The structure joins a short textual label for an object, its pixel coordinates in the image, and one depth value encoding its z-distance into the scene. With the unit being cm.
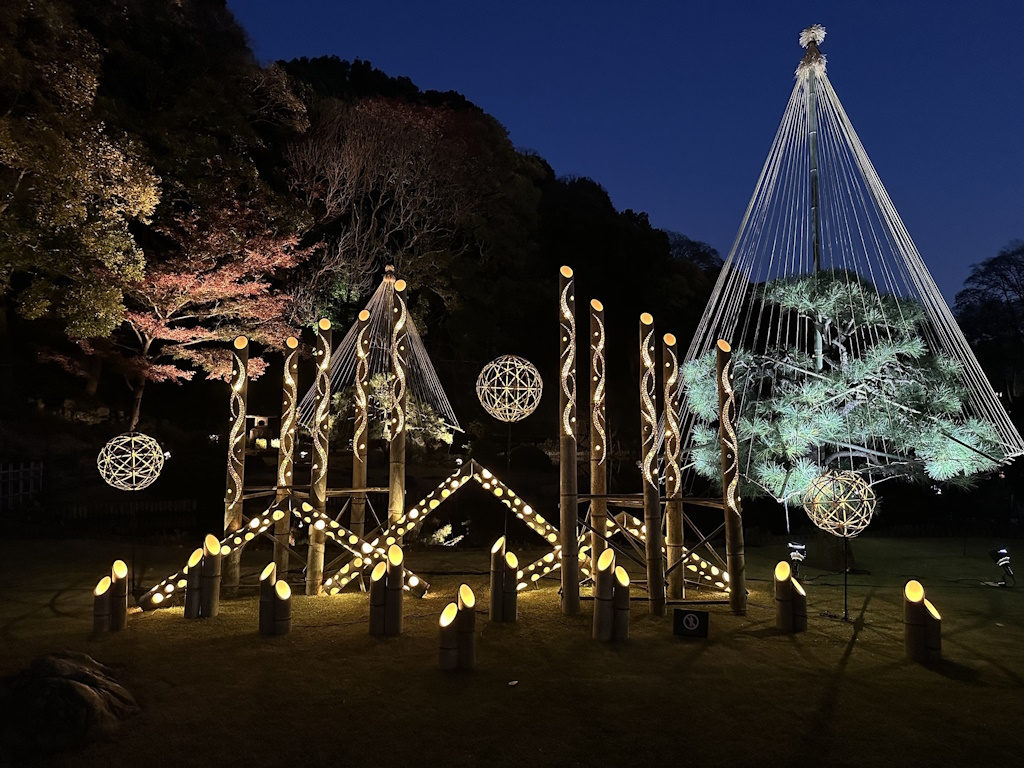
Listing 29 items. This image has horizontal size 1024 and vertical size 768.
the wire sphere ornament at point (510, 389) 781
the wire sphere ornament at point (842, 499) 687
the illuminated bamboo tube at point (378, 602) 618
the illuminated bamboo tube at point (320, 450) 804
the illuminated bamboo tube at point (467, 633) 523
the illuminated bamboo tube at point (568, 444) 707
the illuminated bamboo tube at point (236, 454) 794
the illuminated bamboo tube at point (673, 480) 767
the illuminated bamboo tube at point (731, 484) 717
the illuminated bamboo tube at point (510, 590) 673
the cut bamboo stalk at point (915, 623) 561
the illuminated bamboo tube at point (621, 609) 609
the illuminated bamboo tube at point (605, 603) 611
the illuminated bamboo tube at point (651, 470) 710
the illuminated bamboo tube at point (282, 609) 619
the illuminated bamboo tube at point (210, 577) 682
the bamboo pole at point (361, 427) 847
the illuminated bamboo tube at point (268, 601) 615
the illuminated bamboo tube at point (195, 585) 679
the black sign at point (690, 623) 616
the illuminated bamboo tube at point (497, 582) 675
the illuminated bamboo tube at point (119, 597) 622
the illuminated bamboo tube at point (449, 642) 521
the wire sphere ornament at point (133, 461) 824
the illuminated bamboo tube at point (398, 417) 798
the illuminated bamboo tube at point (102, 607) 615
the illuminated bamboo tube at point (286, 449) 820
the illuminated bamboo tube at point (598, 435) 777
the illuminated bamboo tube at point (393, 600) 619
